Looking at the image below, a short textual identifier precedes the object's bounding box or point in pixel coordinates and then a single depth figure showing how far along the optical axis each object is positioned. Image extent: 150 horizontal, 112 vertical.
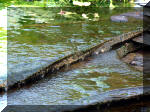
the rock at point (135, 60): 8.88
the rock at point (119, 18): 17.16
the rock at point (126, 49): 9.92
